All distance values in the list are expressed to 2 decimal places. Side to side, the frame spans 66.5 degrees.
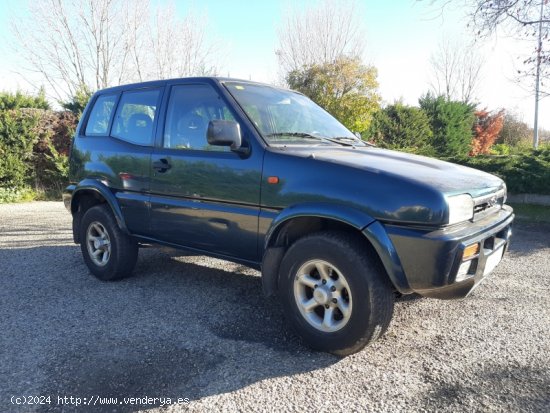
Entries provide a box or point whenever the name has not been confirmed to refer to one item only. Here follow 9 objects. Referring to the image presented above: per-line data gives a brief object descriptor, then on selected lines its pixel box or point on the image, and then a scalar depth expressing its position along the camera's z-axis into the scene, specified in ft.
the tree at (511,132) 84.20
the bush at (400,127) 50.06
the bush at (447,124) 56.65
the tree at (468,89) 101.98
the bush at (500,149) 66.92
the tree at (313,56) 63.90
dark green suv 8.75
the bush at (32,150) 35.99
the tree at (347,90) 45.44
